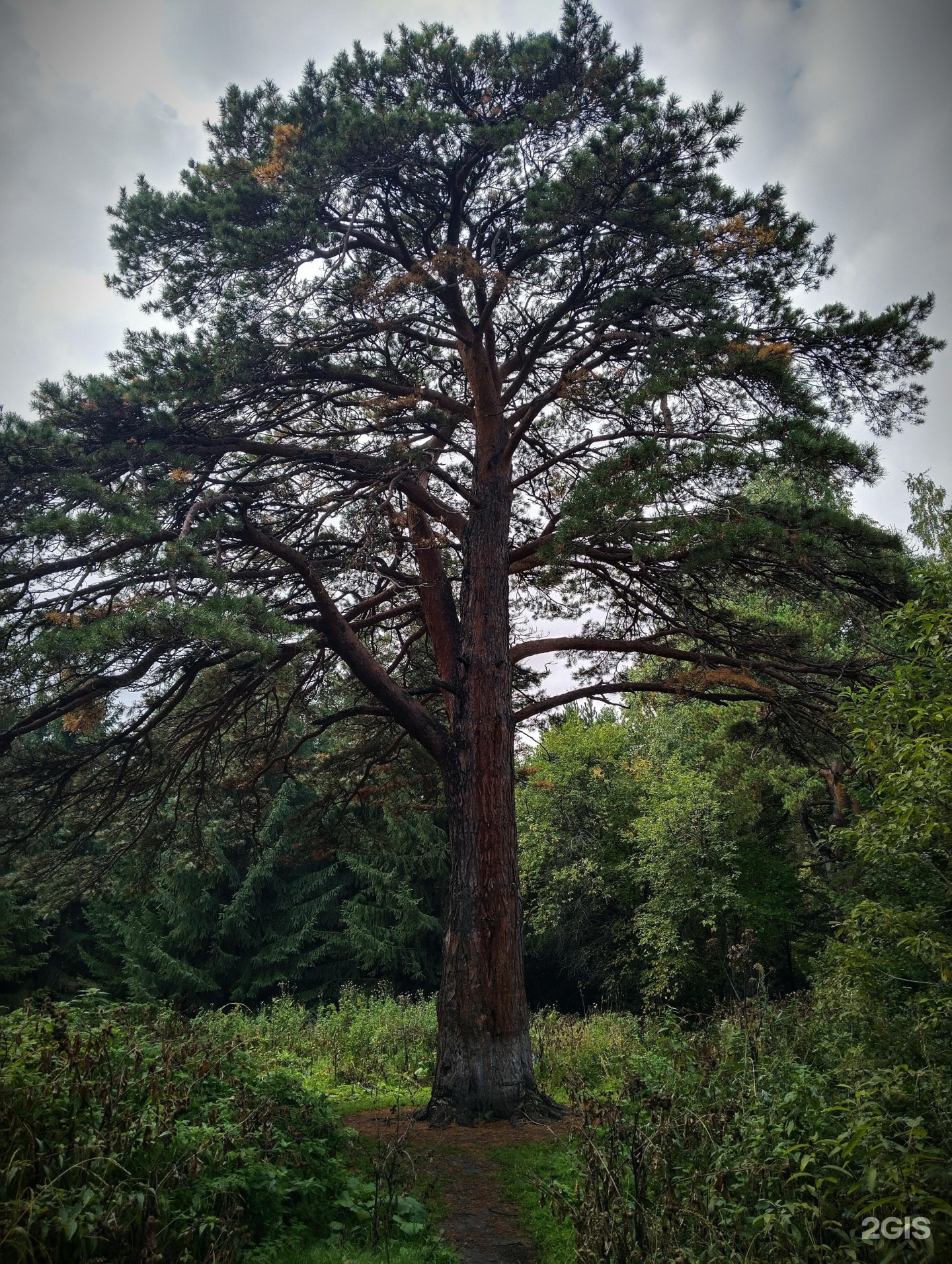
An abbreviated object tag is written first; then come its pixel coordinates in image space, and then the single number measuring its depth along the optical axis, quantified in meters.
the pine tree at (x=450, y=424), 6.61
